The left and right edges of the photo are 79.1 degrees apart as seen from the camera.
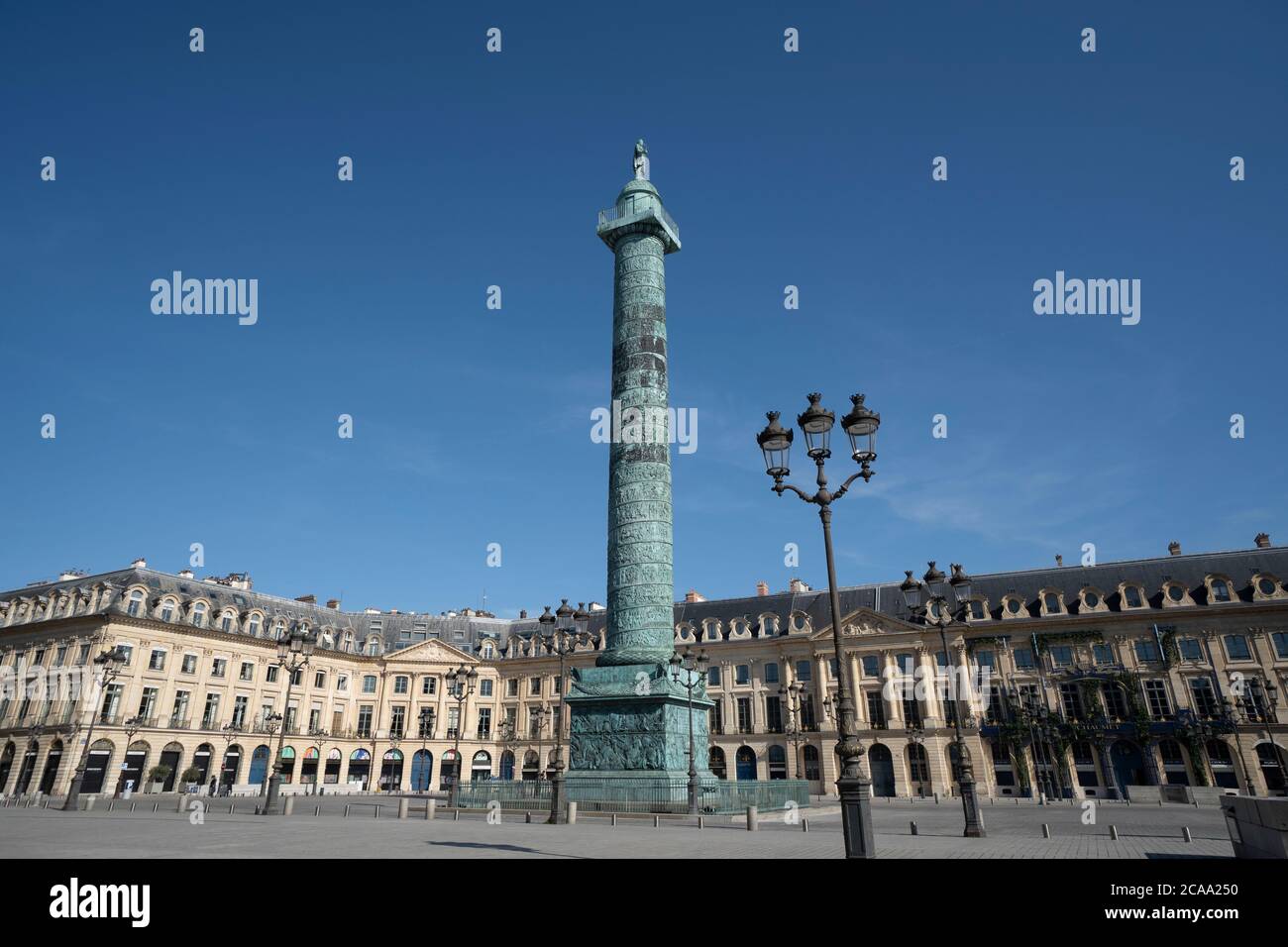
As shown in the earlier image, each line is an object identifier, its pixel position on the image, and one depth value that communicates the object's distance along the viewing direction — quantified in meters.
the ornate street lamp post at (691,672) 23.97
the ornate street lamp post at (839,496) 8.52
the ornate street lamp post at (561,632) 18.91
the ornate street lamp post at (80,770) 26.86
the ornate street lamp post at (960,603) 14.94
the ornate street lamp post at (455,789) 24.87
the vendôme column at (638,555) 23.19
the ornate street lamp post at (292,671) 24.53
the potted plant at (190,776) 45.09
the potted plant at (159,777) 43.47
